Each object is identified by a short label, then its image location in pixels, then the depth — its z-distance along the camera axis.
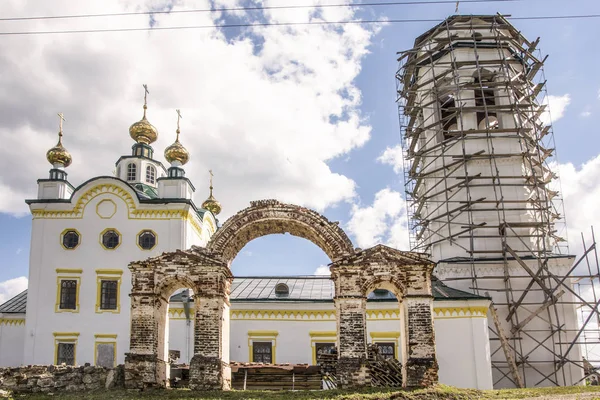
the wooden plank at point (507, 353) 20.95
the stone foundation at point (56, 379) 15.62
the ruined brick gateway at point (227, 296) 15.68
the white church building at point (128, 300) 22.23
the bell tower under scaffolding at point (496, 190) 22.02
